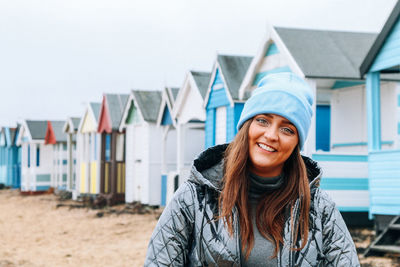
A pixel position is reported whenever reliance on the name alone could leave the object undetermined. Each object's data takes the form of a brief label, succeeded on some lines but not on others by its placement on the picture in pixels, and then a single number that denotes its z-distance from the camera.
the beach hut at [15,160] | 34.41
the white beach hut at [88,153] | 22.42
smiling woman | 2.30
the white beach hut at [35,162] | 29.16
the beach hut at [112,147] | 21.28
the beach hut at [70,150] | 26.12
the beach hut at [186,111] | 16.48
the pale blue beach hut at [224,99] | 13.96
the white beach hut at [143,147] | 18.92
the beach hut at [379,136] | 10.20
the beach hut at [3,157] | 35.75
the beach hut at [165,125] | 18.41
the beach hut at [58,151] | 28.41
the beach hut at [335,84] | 12.03
